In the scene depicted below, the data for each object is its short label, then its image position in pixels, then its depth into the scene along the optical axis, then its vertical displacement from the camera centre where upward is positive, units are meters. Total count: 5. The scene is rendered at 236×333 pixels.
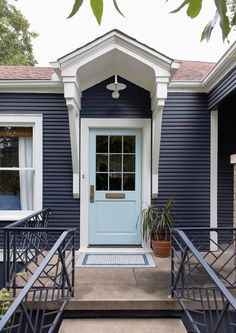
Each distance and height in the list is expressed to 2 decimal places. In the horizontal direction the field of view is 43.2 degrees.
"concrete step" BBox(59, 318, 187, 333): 2.67 -1.52
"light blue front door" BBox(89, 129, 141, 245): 4.82 -0.42
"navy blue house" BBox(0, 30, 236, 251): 4.73 +0.09
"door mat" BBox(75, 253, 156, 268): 4.02 -1.39
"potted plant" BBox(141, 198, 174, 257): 4.37 -1.00
